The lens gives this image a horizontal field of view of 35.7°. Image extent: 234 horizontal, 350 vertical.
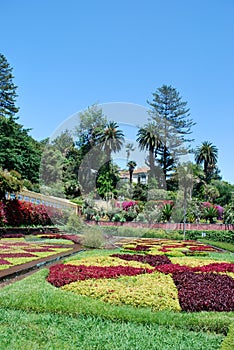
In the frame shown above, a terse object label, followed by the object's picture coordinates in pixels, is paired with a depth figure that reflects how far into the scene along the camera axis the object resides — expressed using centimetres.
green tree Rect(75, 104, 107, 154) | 2581
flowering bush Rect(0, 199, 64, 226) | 2131
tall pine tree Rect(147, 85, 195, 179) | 3653
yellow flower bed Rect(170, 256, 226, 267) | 956
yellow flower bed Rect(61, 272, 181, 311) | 527
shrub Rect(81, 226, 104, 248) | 1536
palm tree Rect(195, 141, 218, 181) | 5309
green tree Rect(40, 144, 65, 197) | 2477
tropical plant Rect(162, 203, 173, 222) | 3091
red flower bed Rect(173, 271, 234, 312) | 518
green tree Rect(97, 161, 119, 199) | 2609
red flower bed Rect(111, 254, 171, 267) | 964
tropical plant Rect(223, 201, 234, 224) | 2928
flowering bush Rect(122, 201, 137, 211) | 3210
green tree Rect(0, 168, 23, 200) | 1983
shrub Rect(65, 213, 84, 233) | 2247
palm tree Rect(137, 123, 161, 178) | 2806
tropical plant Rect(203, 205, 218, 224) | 3462
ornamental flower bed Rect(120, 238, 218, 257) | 1285
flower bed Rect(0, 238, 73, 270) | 901
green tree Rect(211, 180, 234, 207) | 5095
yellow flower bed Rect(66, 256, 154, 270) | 891
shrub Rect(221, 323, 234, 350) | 373
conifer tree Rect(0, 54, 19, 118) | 3919
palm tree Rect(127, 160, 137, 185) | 3394
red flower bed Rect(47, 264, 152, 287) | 665
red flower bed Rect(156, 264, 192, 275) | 802
